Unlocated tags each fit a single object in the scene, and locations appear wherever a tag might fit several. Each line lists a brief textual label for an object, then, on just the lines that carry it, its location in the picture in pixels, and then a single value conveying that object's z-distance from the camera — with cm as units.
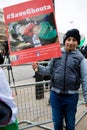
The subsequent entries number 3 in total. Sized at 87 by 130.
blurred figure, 104
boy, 205
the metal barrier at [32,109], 289
